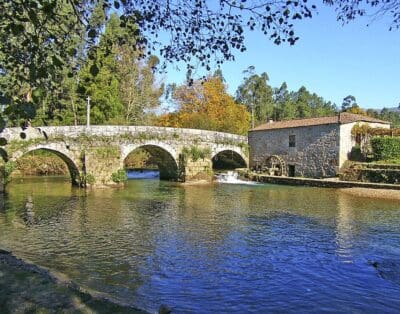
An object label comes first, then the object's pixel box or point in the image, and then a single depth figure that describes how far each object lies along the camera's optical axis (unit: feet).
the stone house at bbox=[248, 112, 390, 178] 72.33
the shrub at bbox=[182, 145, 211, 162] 78.84
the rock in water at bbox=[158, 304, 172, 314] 14.76
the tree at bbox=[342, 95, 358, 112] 223.96
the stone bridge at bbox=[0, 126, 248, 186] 63.98
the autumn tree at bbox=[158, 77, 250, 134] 117.36
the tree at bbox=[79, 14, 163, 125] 104.63
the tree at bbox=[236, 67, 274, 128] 180.24
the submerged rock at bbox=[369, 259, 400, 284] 22.07
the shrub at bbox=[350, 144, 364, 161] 73.15
